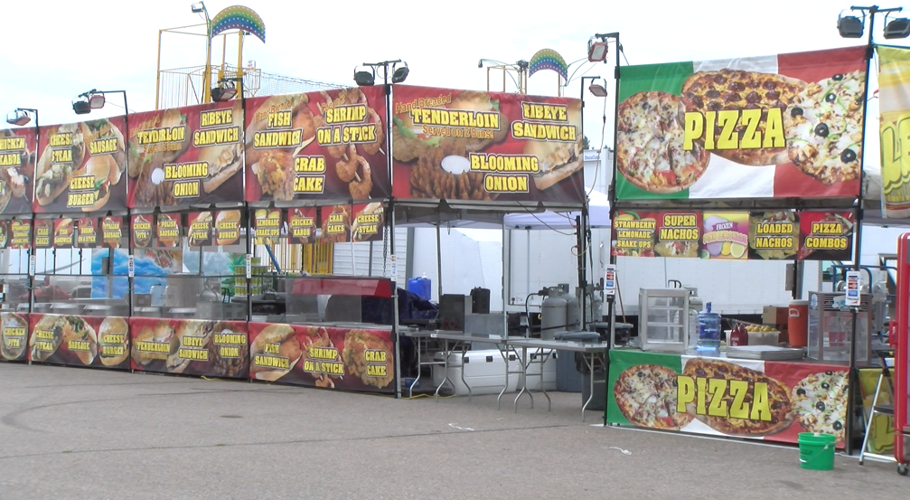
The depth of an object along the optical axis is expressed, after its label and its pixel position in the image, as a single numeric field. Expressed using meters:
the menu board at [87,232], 17.05
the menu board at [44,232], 17.80
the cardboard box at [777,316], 12.35
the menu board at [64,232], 17.39
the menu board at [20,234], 18.15
